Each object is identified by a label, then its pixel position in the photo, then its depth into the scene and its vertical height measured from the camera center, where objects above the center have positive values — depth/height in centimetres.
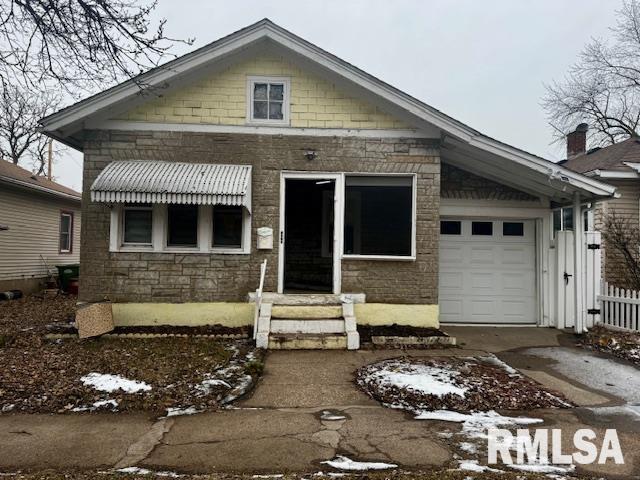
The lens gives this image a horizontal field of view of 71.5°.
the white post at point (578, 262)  905 +0
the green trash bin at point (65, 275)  1623 -80
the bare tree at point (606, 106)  2400 +979
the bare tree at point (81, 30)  602 +311
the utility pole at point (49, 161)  3020 +635
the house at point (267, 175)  827 +157
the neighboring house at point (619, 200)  1204 +176
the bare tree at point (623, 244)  1110 +48
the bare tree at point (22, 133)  2872 +821
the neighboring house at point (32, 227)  1455 +95
